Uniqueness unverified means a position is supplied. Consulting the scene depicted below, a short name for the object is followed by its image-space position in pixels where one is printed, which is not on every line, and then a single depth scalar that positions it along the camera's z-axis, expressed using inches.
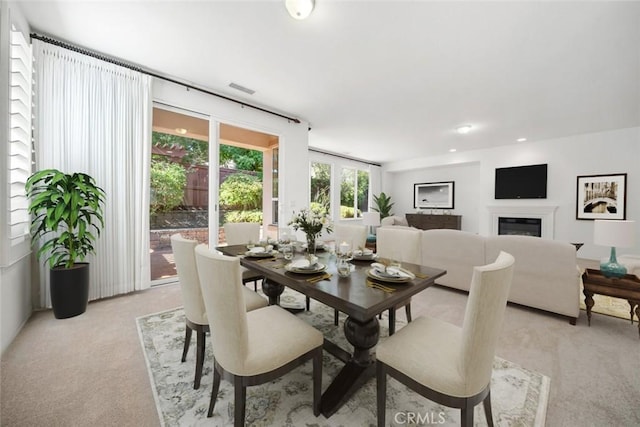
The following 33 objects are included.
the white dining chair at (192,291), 59.7
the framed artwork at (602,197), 192.2
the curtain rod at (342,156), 272.3
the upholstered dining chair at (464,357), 38.4
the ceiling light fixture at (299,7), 74.5
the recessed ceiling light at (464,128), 190.1
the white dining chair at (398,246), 85.3
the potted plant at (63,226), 88.1
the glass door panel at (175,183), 133.1
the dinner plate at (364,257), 79.9
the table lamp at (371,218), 215.0
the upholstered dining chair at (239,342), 42.9
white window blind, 81.1
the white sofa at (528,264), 92.7
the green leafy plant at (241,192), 155.8
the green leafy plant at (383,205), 323.9
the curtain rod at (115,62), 97.1
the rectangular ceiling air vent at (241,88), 132.1
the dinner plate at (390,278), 57.4
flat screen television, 226.5
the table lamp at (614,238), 90.6
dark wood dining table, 49.1
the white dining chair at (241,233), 114.2
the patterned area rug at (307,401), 52.6
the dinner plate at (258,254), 82.0
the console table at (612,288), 86.4
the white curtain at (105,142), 99.2
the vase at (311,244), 82.6
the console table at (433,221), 283.6
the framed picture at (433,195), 300.4
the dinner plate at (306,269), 63.8
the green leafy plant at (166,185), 132.0
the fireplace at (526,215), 222.2
